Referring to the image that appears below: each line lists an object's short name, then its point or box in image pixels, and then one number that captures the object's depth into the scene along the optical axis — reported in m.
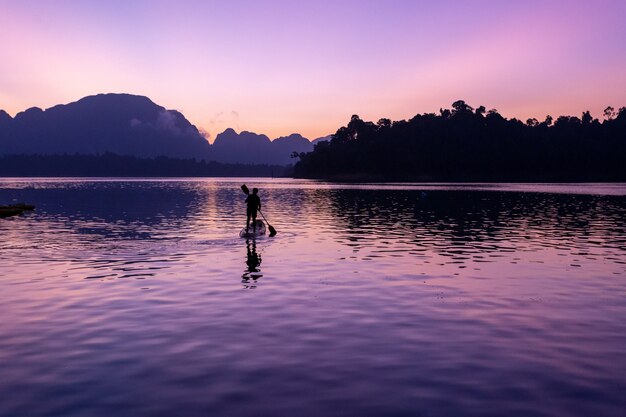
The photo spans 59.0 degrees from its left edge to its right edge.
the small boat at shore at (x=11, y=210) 56.23
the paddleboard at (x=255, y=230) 36.69
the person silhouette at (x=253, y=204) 35.12
